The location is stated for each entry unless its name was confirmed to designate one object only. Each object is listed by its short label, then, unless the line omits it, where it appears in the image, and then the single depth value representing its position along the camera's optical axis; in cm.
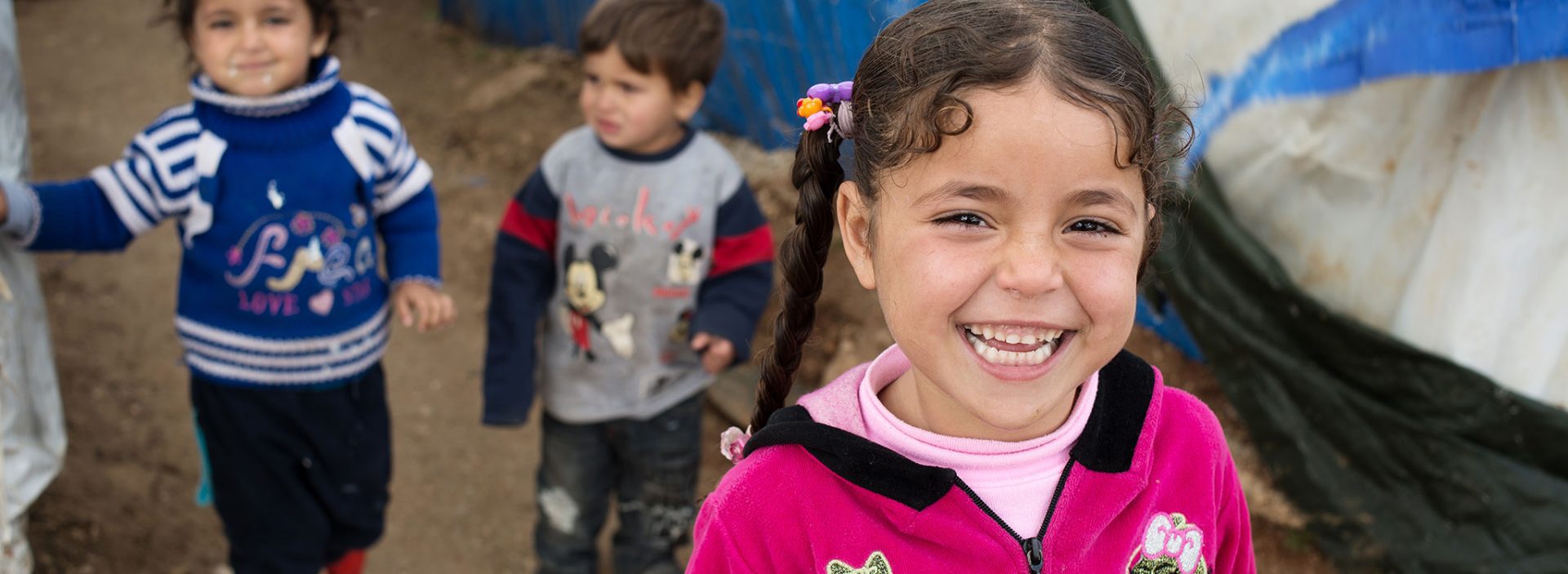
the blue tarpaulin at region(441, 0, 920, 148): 464
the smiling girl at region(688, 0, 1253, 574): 146
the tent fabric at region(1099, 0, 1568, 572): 307
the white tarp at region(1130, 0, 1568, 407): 298
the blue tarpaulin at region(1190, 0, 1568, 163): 271
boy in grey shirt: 311
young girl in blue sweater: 273
